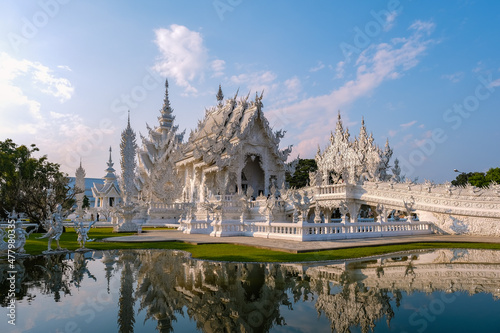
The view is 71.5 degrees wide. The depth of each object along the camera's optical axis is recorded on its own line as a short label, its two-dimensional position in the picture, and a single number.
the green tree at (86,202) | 56.21
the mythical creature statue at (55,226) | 10.54
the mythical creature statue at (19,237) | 9.86
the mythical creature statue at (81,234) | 11.45
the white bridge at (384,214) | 13.78
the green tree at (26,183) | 21.70
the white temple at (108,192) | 46.78
